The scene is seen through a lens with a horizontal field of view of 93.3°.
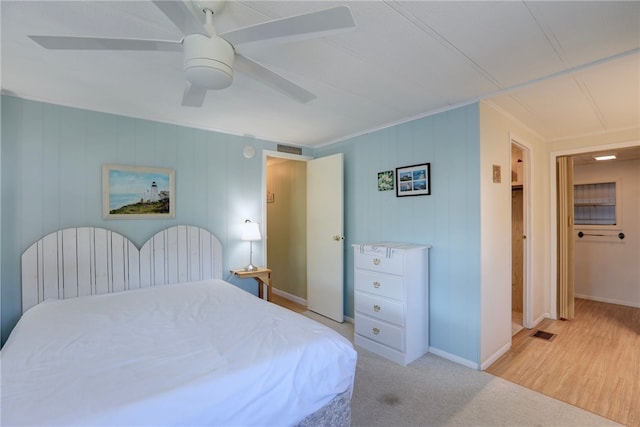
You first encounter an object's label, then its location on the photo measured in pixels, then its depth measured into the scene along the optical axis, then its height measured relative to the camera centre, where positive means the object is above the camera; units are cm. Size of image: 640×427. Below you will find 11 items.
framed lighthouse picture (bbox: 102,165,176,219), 288 +23
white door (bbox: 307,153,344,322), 382 -31
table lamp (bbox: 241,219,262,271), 351 -22
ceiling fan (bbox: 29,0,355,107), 114 +73
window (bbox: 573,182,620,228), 461 +12
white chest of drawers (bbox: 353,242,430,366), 275 -83
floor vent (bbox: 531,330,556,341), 330 -137
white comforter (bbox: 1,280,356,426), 110 -69
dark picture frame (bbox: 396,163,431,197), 301 +34
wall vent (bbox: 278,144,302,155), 409 +90
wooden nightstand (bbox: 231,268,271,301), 342 -71
